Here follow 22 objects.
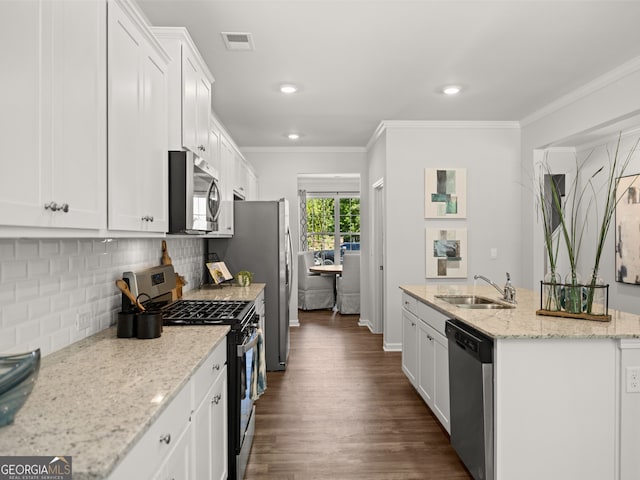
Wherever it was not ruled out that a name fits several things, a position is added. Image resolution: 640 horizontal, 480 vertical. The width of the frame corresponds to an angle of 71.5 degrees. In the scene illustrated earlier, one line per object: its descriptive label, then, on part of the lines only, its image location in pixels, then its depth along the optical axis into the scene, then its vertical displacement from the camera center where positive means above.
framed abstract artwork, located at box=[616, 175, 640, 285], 5.11 +0.09
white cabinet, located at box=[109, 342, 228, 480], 1.16 -0.66
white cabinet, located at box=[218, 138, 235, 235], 4.10 +0.52
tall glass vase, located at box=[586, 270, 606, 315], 2.40 -0.28
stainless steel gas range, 2.36 -0.50
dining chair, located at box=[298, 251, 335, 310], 8.31 -0.91
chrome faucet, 3.20 -0.38
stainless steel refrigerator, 4.68 -0.12
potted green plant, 4.28 -0.37
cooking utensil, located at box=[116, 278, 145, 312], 2.14 -0.26
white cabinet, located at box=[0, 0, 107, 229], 1.09 +0.36
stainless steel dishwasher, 2.20 -0.84
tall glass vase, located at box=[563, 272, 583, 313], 2.47 -0.29
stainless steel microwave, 2.39 +0.26
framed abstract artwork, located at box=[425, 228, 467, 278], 5.23 -0.16
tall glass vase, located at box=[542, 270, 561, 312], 2.55 -0.30
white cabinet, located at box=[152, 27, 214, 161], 2.45 +0.88
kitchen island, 2.14 -0.80
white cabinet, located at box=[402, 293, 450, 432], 2.97 -0.87
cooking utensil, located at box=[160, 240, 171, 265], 3.14 -0.11
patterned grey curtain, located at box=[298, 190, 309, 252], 9.31 +0.42
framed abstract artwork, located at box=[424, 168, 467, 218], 5.26 +0.59
